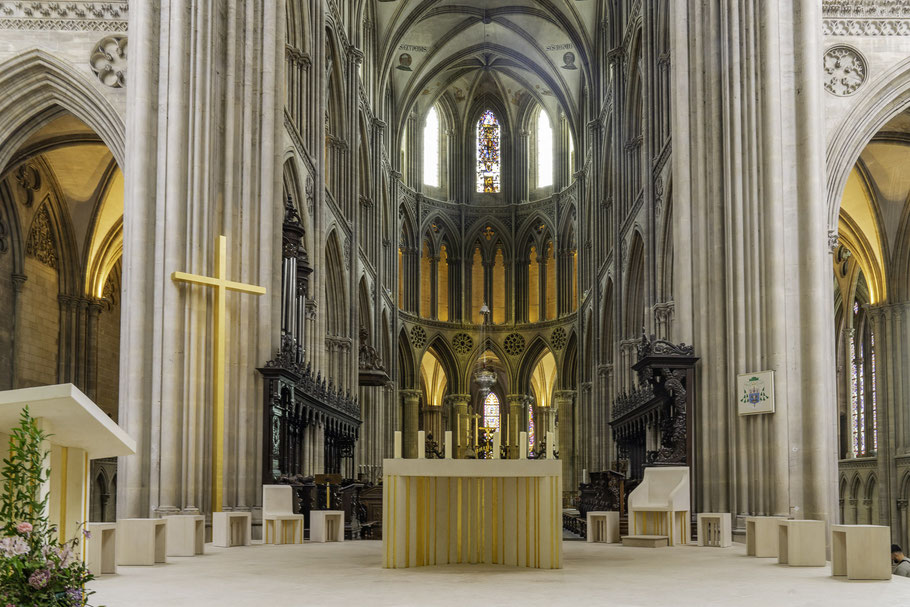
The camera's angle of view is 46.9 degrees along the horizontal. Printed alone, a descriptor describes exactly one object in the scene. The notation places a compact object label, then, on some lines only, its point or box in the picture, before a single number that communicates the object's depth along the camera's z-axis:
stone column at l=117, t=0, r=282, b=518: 15.16
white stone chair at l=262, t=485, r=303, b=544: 15.13
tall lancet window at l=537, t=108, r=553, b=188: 46.72
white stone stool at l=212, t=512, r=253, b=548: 14.15
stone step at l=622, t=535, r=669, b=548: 14.02
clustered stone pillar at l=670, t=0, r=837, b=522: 14.84
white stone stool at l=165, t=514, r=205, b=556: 12.04
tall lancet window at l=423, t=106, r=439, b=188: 46.47
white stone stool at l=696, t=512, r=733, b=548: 13.98
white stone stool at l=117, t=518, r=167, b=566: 10.48
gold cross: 15.19
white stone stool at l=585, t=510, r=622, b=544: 15.79
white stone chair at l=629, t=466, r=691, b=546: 14.82
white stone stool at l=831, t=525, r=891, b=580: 8.83
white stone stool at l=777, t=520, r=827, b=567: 10.48
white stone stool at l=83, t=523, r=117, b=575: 9.15
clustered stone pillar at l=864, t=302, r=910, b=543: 24.70
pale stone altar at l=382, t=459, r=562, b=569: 9.72
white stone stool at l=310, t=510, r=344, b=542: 16.08
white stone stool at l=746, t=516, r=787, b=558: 11.91
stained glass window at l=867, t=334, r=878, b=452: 29.28
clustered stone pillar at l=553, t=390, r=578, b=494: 43.19
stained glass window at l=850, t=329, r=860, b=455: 30.70
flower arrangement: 4.76
